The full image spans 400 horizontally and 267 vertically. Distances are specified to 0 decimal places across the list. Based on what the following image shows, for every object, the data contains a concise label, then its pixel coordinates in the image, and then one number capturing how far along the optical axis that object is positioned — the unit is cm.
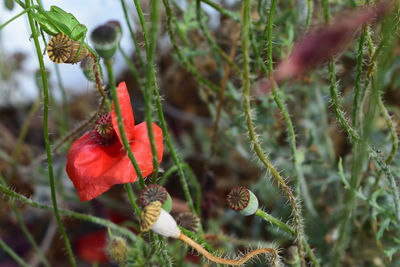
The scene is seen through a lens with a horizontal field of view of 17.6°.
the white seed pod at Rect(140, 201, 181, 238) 62
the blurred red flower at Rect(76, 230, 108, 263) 96
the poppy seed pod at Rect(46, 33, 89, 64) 65
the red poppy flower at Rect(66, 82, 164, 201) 66
